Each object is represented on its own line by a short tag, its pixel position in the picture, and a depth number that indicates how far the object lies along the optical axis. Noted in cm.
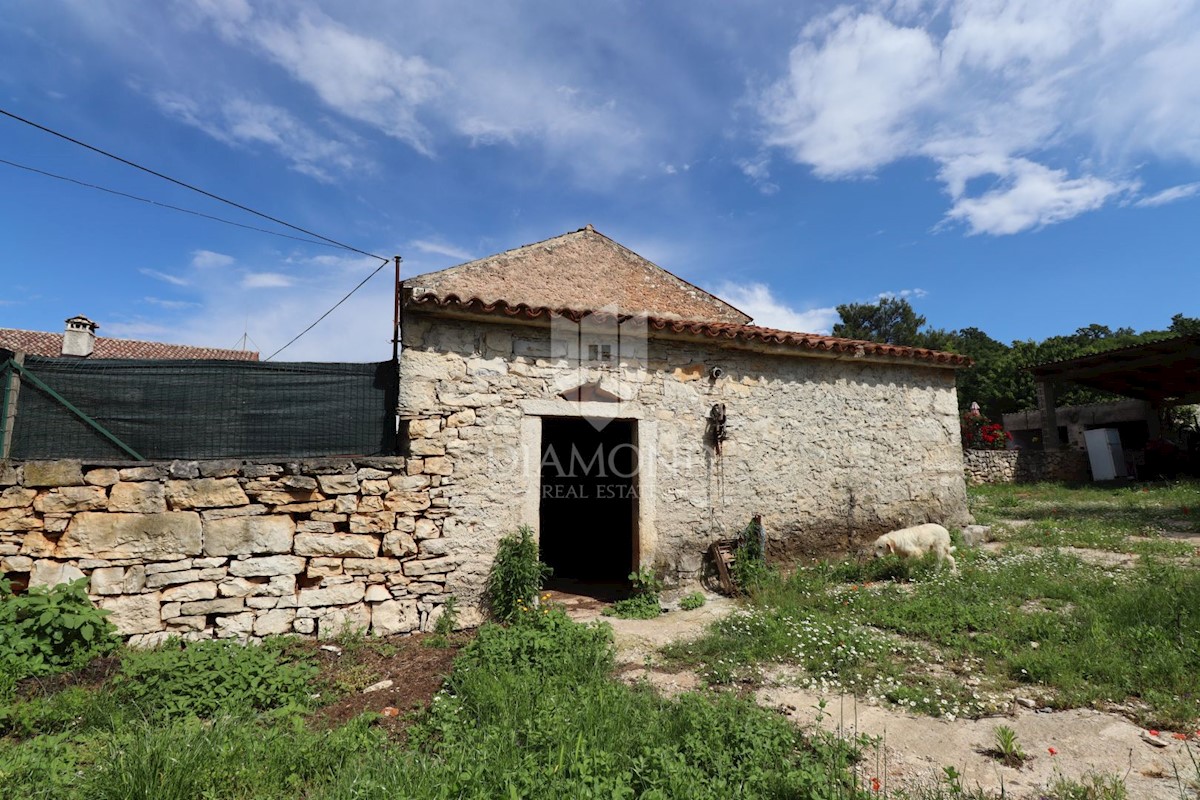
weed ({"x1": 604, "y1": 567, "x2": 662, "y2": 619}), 590
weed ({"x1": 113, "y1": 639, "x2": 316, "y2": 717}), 356
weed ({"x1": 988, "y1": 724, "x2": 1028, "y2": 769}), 296
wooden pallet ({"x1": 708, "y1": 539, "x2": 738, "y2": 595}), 631
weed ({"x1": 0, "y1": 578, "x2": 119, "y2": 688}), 389
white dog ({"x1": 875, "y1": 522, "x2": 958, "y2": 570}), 677
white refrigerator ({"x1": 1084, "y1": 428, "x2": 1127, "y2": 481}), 1511
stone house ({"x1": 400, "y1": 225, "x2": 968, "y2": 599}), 551
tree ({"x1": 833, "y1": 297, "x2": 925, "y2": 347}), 3572
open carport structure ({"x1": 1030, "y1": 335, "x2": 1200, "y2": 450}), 1235
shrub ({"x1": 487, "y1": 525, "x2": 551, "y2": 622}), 542
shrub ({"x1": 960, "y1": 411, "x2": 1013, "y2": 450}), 1734
